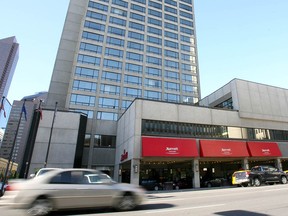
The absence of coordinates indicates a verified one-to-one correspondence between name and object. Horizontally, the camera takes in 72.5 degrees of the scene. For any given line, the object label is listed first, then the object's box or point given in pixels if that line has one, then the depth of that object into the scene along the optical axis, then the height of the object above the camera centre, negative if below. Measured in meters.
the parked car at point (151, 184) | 25.25 -1.24
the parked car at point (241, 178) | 18.92 -0.09
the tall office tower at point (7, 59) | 171.00 +97.05
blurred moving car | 6.42 -0.69
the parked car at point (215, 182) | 26.64 -0.71
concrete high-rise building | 39.19 +24.93
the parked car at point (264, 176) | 18.09 +0.22
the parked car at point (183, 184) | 26.66 -1.11
